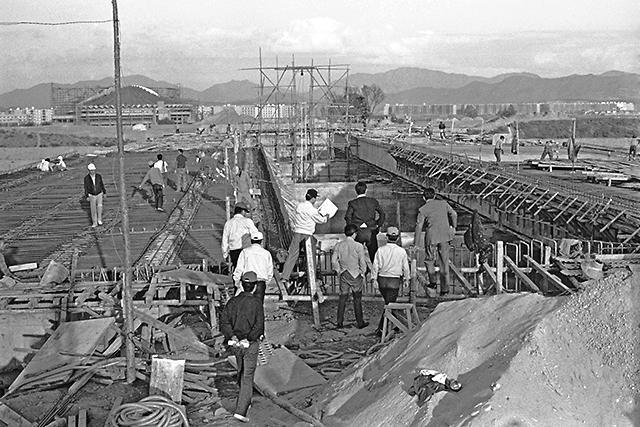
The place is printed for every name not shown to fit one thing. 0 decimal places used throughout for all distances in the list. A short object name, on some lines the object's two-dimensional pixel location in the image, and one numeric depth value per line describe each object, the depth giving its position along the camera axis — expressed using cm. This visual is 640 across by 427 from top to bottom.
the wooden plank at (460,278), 1084
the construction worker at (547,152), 3543
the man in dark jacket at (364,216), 1093
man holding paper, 1087
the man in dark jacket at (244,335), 722
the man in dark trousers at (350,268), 991
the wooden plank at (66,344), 841
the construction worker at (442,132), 5546
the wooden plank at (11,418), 706
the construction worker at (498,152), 3329
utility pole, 792
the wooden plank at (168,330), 898
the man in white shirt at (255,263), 898
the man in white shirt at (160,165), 1978
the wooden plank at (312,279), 1039
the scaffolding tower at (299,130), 3735
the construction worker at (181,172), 2375
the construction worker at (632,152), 3461
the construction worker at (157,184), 1975
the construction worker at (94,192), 1684
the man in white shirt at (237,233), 1048
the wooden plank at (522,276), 975
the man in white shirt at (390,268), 955
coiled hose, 681
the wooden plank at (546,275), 958
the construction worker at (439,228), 1098
